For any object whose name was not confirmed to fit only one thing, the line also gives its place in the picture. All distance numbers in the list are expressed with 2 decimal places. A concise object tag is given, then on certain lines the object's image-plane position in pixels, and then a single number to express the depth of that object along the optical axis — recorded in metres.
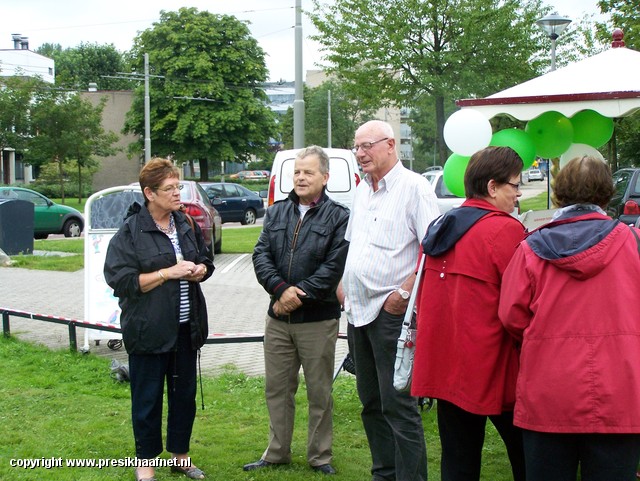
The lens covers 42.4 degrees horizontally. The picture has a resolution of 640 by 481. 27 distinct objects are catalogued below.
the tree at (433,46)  25.42
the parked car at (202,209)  16.66
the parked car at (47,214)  25.69
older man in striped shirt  4.39
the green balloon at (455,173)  5.56
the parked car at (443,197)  17.94
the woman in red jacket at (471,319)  3.46
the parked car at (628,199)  13.41
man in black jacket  4.95
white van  14.08
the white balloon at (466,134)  5.50
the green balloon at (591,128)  6.65
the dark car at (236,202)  32.12
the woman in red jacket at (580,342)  2.99
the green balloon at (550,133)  6.43
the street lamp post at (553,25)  19.59
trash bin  18.56
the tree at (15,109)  43.53
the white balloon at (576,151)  6.53
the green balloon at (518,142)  6.10
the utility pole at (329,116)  59.00
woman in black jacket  4.79
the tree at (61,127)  43.59
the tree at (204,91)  53.72
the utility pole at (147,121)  42.19
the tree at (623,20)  22.19
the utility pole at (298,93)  20.44
